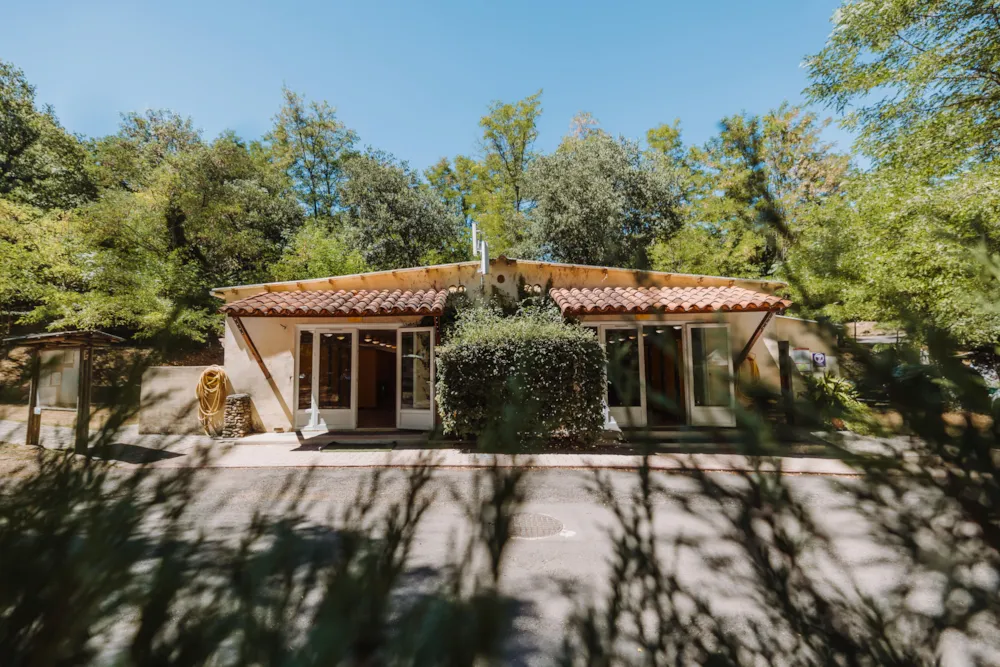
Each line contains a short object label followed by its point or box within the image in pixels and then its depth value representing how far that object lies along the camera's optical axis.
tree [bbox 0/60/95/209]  23.08
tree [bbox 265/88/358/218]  30.28
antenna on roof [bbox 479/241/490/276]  11.52
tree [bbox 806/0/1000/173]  9.60
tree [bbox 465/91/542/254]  29.08
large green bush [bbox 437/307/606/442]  9.45
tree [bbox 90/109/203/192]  22.14
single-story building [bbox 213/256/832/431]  11.20
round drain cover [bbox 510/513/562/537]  5.19
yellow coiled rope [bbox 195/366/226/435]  11.44
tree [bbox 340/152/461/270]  24.19
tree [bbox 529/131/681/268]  22.20
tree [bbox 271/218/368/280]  22.23
